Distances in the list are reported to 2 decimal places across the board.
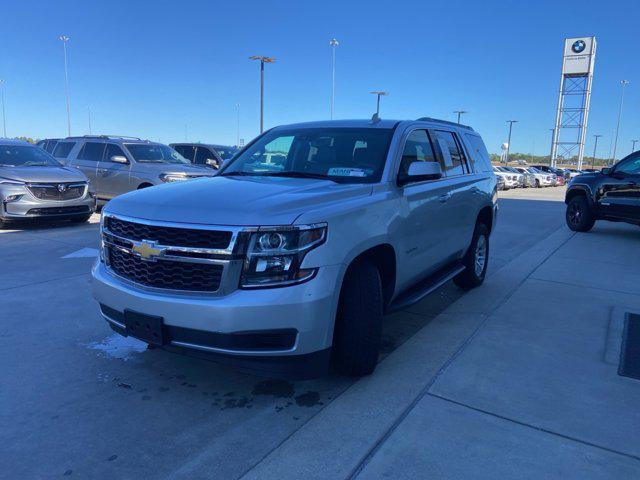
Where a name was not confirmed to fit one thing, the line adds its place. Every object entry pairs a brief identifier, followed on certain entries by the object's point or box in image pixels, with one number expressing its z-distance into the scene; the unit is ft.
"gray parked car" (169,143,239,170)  48.21
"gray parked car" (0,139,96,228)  29.55
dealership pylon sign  188.85
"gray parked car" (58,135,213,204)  36.68
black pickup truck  32.73
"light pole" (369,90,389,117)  117.50
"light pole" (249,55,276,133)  79.10
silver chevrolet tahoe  9.01
